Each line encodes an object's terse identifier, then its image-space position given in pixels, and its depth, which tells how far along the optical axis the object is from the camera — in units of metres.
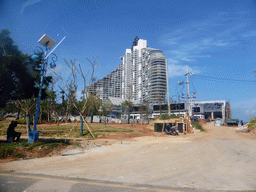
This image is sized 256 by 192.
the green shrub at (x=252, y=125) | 24.26
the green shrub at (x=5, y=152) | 7.20
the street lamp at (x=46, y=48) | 9.75
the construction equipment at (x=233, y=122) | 47.71
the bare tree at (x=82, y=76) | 15.90
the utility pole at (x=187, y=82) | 38.72
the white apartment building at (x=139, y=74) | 111.25
